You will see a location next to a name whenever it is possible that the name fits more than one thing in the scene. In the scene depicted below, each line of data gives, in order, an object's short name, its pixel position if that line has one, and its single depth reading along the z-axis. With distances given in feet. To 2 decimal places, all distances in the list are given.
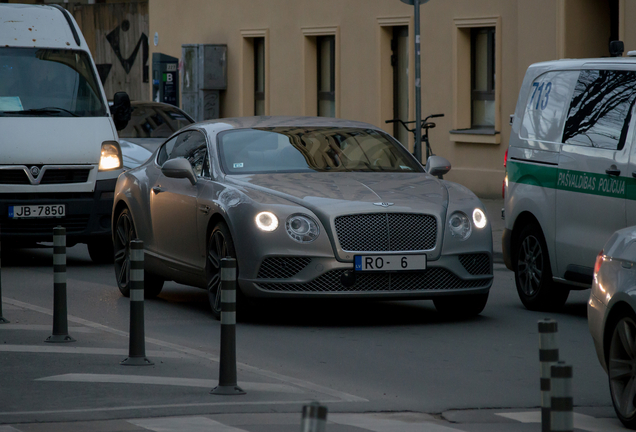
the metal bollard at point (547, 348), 31.74
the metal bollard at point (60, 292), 55.47
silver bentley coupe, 60.80
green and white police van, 60.90
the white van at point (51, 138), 89.20
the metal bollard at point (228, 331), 44.78
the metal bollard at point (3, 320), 62.95
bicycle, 133.69
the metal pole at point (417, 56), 100.73
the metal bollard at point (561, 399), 26.20
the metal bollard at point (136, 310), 50.31
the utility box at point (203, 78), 189.37
